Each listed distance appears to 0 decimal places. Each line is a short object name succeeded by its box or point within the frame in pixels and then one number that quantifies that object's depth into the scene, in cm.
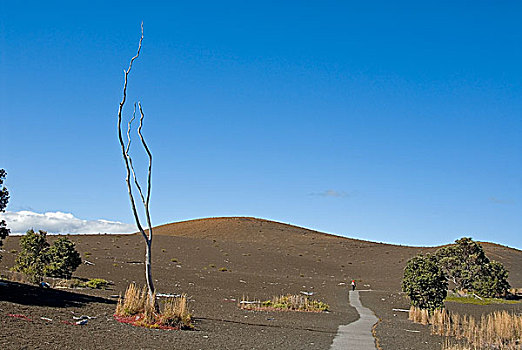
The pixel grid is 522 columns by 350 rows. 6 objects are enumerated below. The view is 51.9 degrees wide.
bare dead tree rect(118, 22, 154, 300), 1734
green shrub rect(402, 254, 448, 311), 2527
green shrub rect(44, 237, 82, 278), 2770
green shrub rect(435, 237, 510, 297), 3762
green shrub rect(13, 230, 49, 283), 2589
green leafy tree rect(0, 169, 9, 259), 1669
